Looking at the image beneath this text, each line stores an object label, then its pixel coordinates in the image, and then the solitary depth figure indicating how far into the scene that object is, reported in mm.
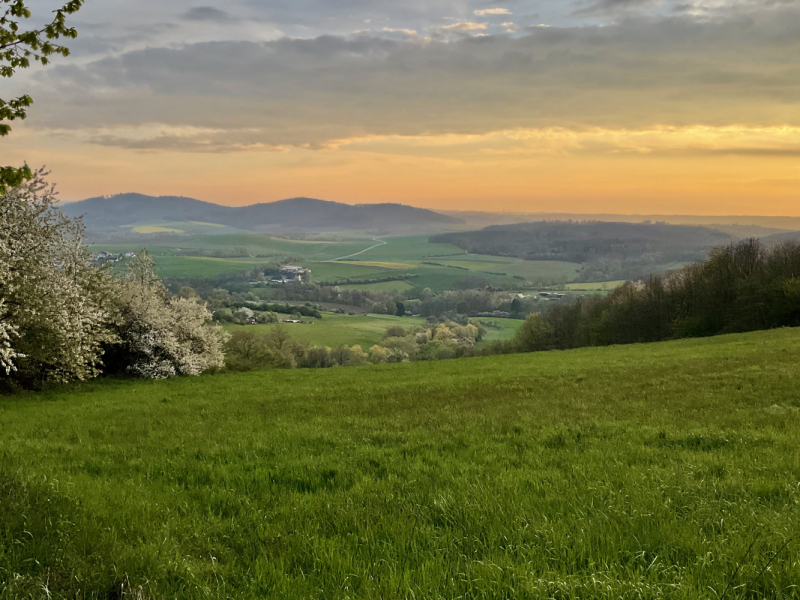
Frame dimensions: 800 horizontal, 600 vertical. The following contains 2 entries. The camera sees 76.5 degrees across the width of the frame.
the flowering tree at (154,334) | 33844
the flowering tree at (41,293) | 22797
